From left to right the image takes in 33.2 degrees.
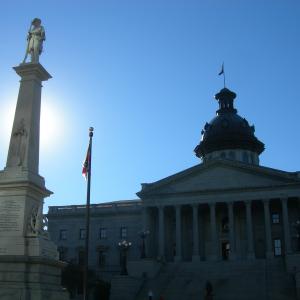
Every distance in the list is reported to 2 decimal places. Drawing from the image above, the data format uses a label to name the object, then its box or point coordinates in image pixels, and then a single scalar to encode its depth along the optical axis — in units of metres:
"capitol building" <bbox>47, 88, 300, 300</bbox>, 50.66
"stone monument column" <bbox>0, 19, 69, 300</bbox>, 14.83
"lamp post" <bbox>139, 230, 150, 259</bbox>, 56.50
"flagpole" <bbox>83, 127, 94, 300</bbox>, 20.83
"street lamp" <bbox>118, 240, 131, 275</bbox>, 49.88
